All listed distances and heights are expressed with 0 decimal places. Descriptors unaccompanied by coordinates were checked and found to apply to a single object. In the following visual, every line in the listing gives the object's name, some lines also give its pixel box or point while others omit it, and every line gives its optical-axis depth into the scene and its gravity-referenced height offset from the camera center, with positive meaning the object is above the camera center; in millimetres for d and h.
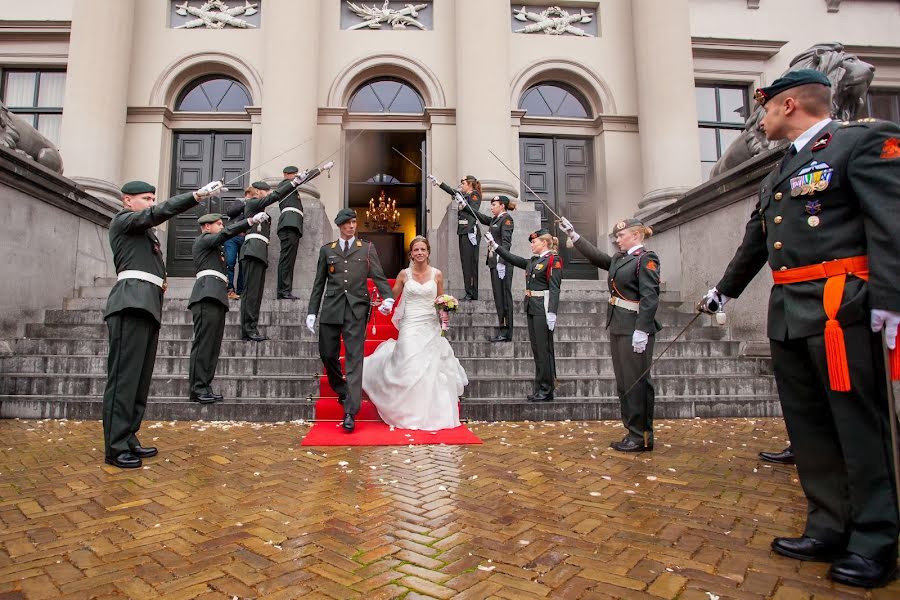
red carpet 4809 -783
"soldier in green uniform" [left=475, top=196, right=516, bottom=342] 7418 +1361
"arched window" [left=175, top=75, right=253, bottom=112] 12422 +6180
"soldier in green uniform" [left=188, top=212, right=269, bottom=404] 5832 +572
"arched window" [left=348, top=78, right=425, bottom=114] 12633 +6245
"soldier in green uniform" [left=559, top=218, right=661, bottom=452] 4473 +329
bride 5512 -135
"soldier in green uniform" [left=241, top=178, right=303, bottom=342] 7090 +1205
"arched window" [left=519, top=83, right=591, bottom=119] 12930 +6325
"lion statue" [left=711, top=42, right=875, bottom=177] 7176 +3882
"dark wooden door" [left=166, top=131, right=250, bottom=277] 11922 +4395
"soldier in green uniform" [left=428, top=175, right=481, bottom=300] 8906 +2079
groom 5293 +527
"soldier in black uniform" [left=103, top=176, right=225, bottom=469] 4000 +321
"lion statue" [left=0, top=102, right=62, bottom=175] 7852 +3349
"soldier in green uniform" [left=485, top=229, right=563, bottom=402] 6070 +600
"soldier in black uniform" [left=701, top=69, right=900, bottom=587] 2135 +196
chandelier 15773 +4329
